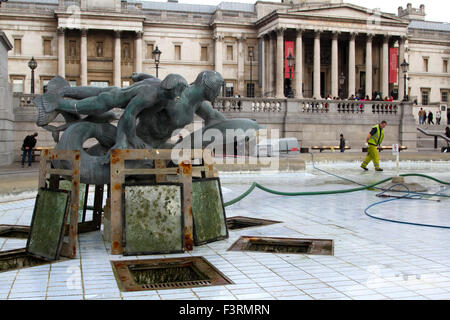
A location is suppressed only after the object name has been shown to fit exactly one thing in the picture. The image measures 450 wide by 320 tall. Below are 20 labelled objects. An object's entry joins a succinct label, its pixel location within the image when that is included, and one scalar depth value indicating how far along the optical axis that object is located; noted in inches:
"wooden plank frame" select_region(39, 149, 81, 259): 239.5
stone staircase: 1620.3
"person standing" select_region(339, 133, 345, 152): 1365.0
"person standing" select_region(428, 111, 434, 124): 2064.5
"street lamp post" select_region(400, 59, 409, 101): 1555.1
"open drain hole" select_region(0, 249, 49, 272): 230.0
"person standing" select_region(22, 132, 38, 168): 851.0
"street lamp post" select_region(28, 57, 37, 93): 1287.4
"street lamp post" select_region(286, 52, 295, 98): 1579.5
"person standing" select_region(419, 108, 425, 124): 2050.9
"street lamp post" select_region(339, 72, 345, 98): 2271.2
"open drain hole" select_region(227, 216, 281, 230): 336.5
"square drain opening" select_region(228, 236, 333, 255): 263.7
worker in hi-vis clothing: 694.3
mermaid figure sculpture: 266.5
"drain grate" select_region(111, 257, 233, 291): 197.0
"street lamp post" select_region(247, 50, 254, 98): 2397.0
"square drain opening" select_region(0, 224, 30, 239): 302.1
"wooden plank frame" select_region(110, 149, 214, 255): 243.3
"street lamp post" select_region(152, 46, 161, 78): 1278.8
